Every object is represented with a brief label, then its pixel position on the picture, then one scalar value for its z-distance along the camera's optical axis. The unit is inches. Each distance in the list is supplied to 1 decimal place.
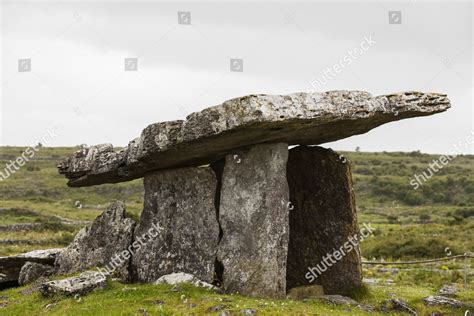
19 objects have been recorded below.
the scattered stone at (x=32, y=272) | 775.7
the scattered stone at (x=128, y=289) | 622.2
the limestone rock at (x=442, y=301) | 611.0
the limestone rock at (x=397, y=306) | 606.4
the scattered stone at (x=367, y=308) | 610.1
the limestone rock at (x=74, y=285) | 615.8
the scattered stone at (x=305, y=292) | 648.6
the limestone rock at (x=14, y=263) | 796.6
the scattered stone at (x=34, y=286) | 690.0
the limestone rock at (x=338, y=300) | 626.0
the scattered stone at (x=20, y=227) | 1626.5
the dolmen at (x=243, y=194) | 597.0
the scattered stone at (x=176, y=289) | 604.3
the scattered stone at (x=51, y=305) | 589.3
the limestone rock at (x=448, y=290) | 687.1
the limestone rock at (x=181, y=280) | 623.5
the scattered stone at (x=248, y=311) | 516.2
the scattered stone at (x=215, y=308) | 528.1
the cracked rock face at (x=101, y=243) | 742.5
